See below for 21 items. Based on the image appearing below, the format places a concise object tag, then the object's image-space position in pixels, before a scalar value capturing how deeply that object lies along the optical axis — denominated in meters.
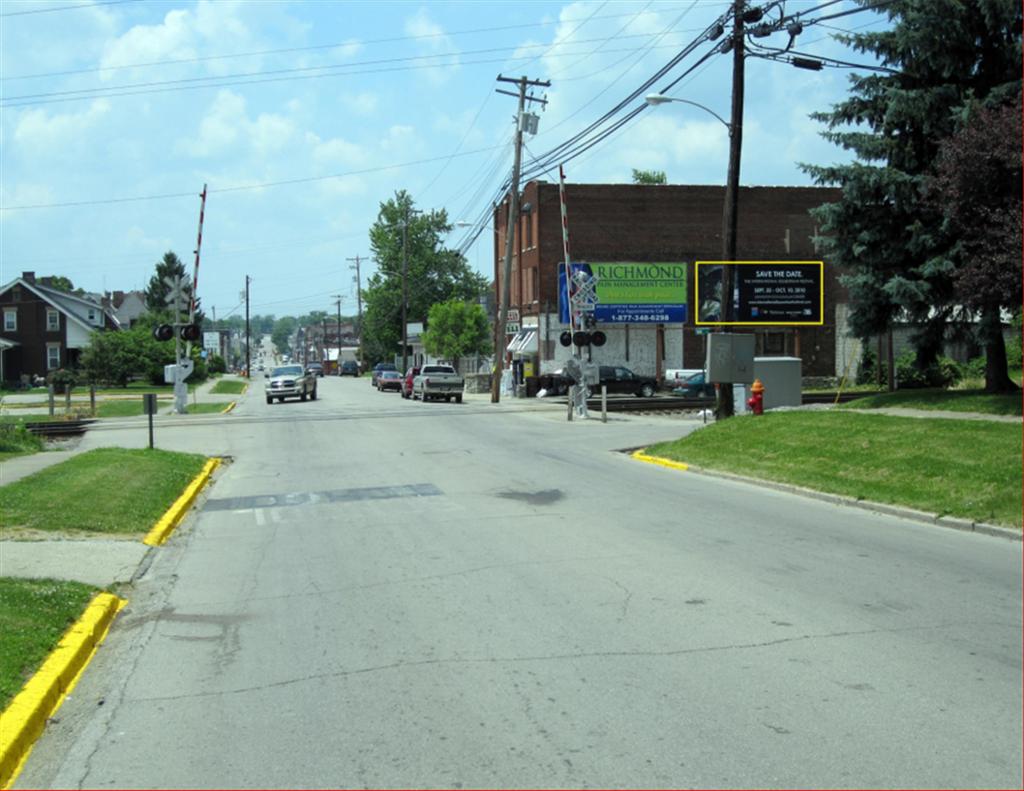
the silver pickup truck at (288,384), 51.00
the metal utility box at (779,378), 31.92
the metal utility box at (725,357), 25.92
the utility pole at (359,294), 114.78
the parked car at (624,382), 52.28
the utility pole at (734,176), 24.81
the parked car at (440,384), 52.03
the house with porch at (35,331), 77.62
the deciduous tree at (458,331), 73.44
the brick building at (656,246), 61.12
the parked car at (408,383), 57.58
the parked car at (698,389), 48.16
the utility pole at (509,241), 45.66
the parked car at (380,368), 73.69
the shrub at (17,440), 24.24
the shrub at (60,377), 61.35
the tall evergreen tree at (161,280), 126.19
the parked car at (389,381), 69.12
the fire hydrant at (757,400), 26.08
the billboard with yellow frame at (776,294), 46.06
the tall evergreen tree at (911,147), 22.50
